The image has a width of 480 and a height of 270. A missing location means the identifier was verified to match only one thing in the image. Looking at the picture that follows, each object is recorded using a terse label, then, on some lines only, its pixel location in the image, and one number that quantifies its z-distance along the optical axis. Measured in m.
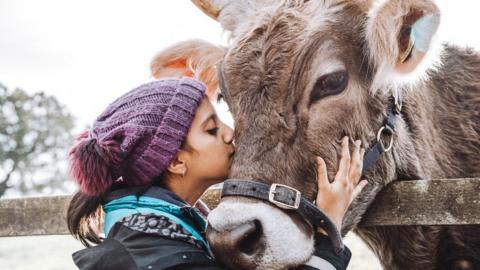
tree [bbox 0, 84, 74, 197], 21.72
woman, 2.08
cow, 2.29
